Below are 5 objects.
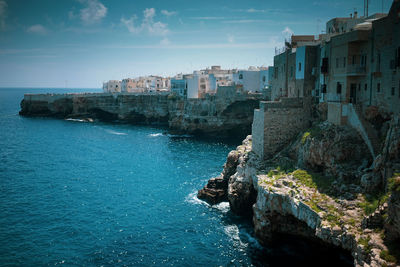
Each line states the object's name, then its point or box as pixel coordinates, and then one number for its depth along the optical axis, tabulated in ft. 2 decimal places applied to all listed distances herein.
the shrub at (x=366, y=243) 66.04
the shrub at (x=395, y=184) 63.86
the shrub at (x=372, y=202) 72.95
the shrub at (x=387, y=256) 60.95
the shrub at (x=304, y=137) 110.22
